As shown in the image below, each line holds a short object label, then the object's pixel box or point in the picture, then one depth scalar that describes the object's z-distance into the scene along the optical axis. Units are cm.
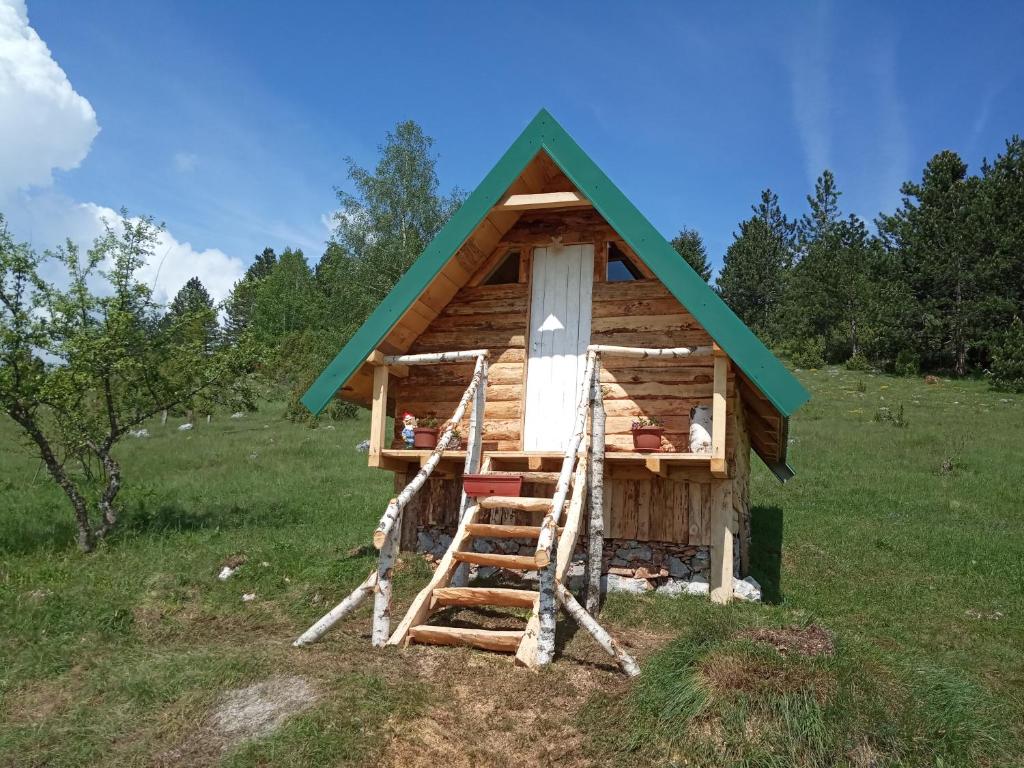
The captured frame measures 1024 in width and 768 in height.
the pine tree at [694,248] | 5419
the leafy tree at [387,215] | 3178
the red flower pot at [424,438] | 966
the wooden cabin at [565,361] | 864
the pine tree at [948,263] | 3841
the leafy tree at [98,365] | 1115
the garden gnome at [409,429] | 978
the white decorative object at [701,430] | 870
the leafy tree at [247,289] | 1310
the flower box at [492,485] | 823
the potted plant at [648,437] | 871
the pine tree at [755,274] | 5616
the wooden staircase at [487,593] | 685
